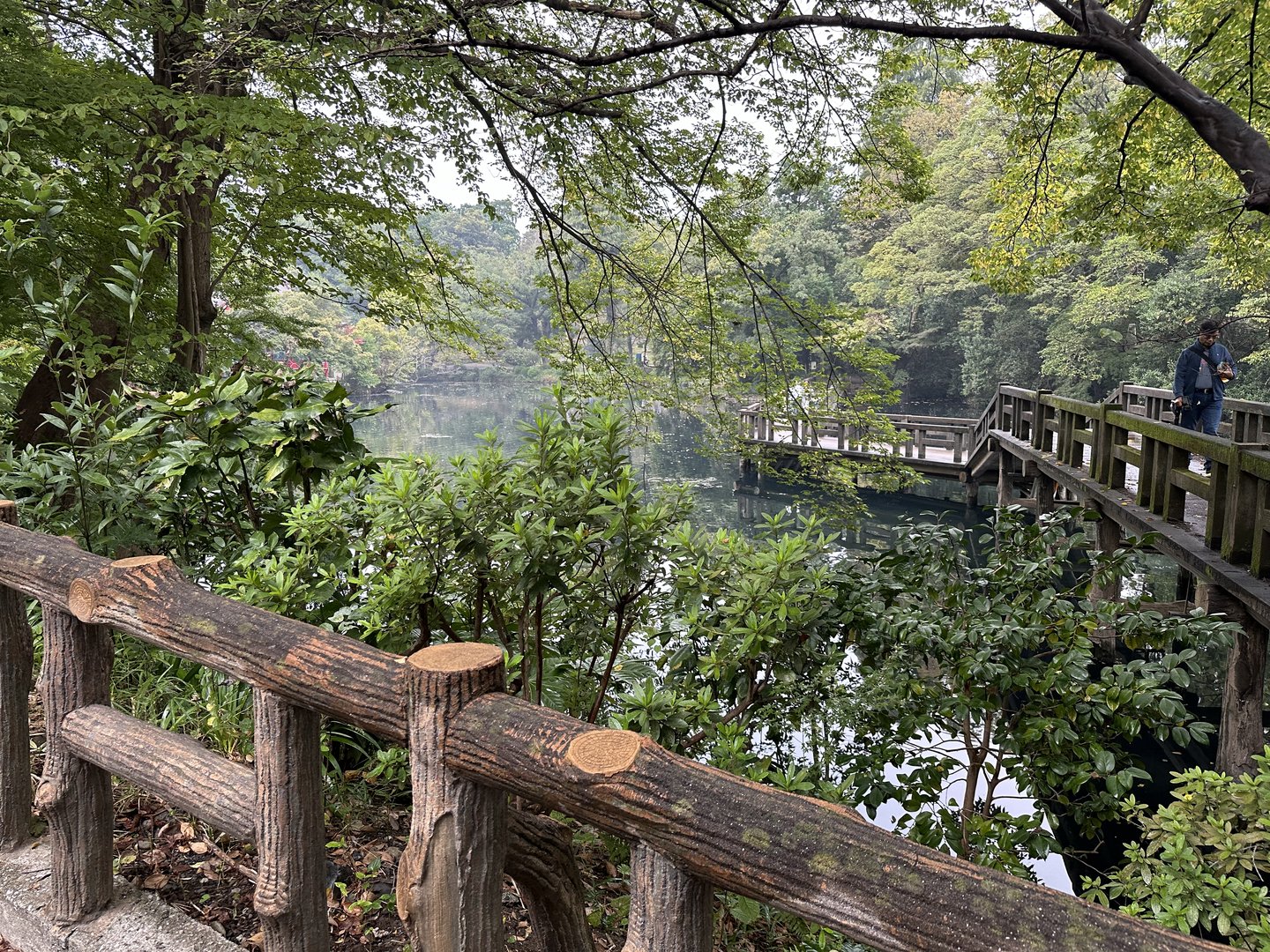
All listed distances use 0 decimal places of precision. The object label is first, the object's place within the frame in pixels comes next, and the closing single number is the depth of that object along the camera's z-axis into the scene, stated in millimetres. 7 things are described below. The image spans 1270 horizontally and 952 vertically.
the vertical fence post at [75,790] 1769
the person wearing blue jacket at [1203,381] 8125
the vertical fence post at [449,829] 1175
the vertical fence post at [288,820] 1433
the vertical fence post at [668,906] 1004
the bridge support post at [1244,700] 5488
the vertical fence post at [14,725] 1997
